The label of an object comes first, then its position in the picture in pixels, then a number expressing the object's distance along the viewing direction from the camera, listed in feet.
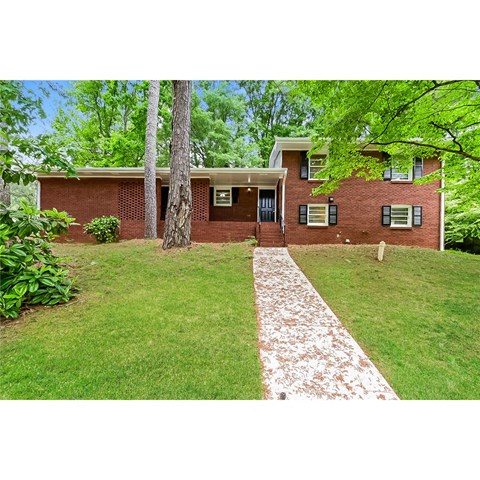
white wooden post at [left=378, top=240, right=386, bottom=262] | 21.43
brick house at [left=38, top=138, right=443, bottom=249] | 29.96
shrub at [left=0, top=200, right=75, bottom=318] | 9.86
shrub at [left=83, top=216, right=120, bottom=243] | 27.30
